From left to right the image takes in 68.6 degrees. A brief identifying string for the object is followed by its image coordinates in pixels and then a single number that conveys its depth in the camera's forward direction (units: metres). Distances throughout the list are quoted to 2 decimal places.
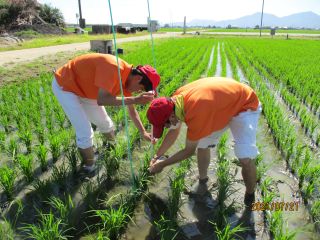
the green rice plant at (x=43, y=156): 2.30
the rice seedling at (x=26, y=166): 2.11
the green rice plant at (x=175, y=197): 1.83
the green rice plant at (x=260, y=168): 2.19
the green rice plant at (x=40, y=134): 2.80
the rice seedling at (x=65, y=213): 1.66
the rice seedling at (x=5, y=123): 3.05
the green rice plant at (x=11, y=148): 2.48
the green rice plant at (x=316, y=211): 1.80
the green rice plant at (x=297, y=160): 2.36
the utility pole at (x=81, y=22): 22.49
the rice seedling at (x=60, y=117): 3.15
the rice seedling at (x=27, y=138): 2.63
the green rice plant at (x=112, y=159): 2.24
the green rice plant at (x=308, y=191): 1.95
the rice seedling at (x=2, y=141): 2.59
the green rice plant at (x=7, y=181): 1.95
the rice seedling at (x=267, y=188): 1.82
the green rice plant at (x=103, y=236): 1.47
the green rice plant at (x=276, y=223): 1.62
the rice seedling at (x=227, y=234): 1.51
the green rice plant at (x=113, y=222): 1.61
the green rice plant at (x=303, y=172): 2.14
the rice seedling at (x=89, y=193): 1.95
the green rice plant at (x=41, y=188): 1.97
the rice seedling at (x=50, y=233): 1.47
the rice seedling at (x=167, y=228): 1.62
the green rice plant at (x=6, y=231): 1.61
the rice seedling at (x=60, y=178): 2.10
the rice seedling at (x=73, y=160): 2.30
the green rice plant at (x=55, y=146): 2.47
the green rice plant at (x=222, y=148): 2.45
